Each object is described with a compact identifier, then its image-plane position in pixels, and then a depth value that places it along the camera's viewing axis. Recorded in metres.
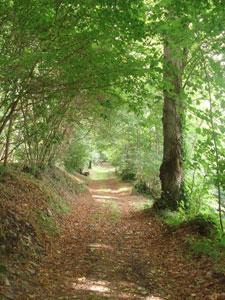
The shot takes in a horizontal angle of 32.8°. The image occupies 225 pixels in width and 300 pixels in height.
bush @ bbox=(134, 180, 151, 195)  26.33
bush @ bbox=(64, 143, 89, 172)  30.58
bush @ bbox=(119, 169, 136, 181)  36.62
